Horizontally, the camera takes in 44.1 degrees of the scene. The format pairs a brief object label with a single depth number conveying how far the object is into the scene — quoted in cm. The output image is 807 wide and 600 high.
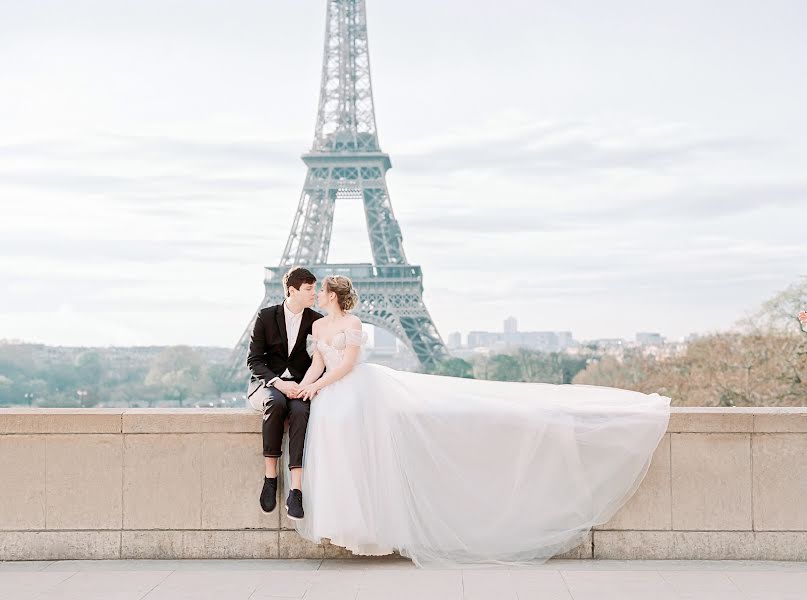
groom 629
